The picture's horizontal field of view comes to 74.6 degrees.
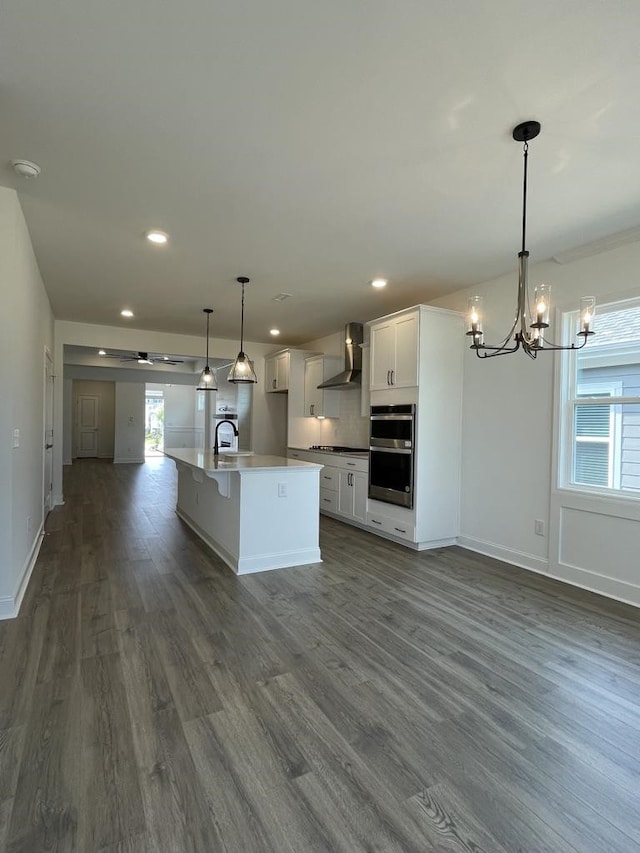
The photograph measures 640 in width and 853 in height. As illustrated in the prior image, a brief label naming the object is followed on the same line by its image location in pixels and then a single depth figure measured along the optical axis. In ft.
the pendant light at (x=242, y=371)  13.64
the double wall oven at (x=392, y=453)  13.98
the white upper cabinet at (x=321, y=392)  21.12
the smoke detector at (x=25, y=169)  7.69
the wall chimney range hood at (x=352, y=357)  18.90
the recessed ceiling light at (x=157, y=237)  10.53
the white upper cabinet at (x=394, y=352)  13.96
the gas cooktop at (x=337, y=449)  19.13
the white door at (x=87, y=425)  41.57
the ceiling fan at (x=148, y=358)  30.76
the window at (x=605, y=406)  10.30
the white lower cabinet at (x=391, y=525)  14.08
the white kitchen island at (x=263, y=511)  11.64
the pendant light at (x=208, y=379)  17.97
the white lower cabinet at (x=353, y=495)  16.39
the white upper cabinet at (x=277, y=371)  22.58
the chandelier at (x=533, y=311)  6.99
